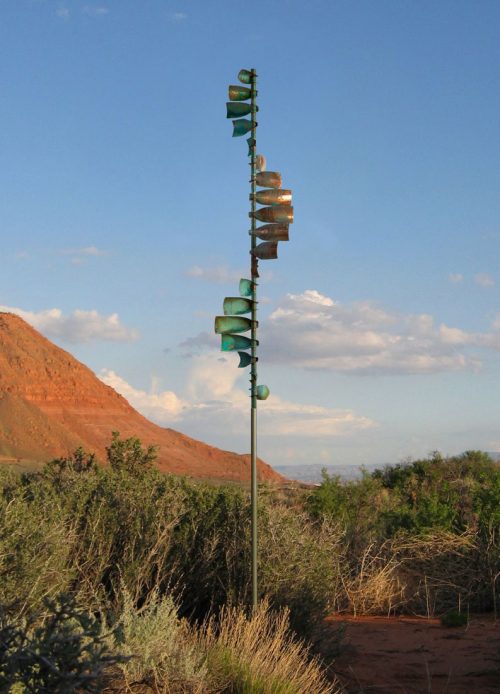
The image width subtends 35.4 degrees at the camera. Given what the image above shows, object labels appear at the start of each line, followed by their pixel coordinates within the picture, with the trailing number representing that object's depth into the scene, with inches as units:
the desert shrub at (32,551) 311.3
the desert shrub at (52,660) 151.8
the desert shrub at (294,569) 401.1
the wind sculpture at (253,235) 405.4
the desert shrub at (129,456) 1044.5
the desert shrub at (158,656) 238.1
